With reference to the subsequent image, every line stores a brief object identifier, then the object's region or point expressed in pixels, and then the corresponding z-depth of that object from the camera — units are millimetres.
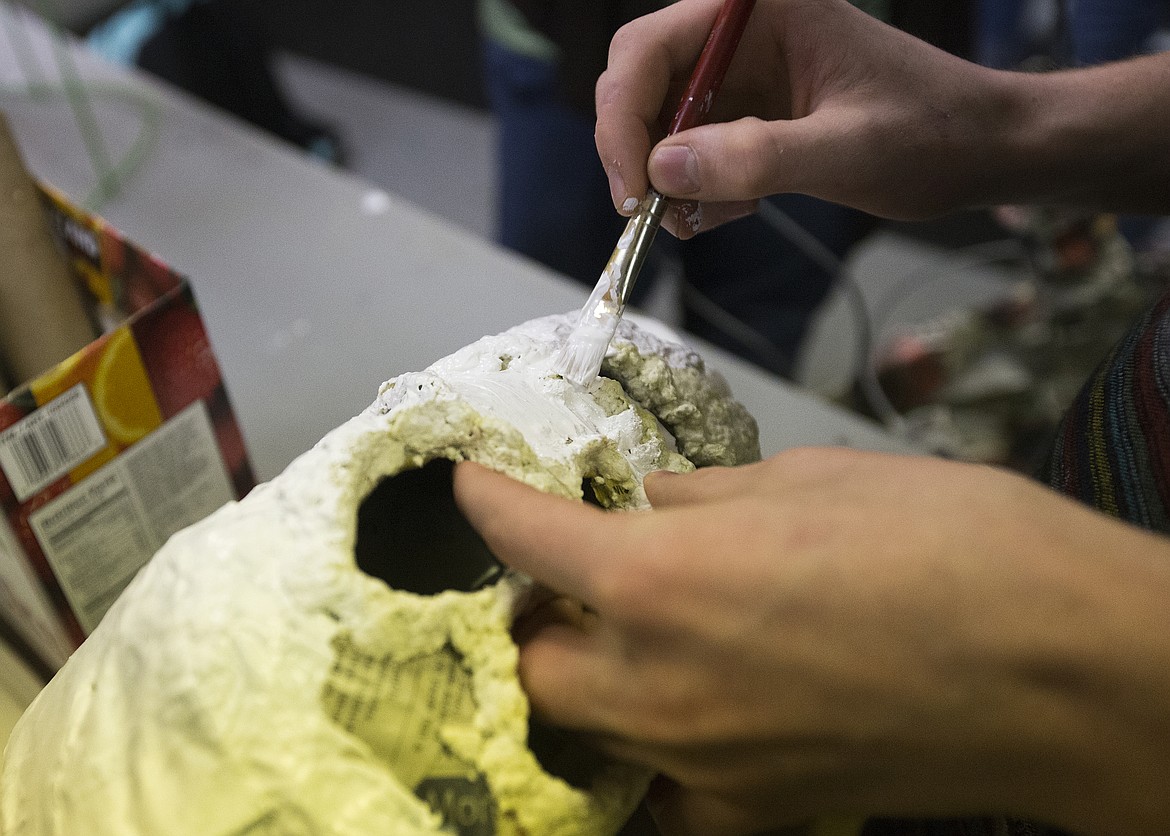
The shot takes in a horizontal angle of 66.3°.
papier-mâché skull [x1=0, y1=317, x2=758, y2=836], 361
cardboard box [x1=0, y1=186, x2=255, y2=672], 571
